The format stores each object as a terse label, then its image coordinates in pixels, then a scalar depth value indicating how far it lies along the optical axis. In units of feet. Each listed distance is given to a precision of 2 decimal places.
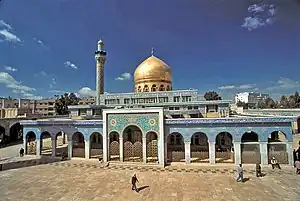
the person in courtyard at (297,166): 42.74
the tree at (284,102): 176.41
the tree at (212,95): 168.48
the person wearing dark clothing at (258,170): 41.63
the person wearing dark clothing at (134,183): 35.55
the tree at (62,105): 141.69
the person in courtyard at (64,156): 57.36
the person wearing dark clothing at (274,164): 45.62
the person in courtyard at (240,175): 38.70
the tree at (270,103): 200.54
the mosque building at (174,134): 48.52
